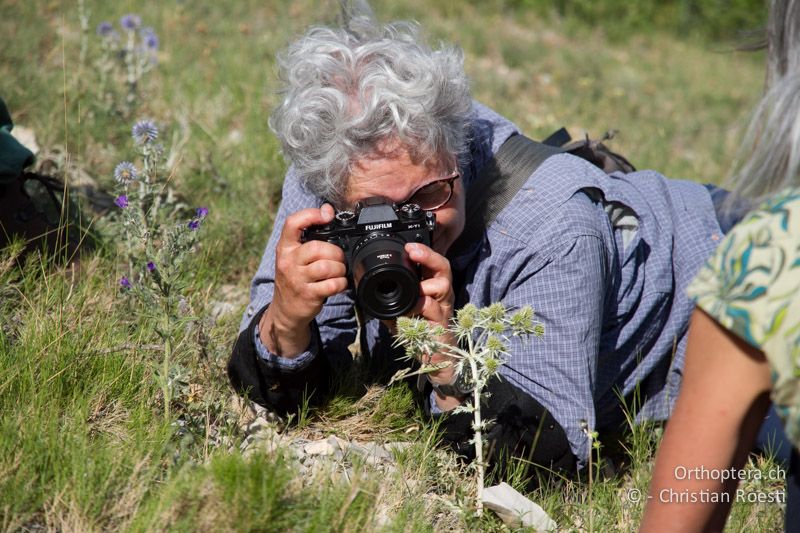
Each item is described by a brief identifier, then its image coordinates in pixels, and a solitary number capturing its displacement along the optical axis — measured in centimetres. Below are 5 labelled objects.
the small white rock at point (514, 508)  397
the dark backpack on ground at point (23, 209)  420
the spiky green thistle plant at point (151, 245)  398
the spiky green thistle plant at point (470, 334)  393
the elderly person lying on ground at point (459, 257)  404
